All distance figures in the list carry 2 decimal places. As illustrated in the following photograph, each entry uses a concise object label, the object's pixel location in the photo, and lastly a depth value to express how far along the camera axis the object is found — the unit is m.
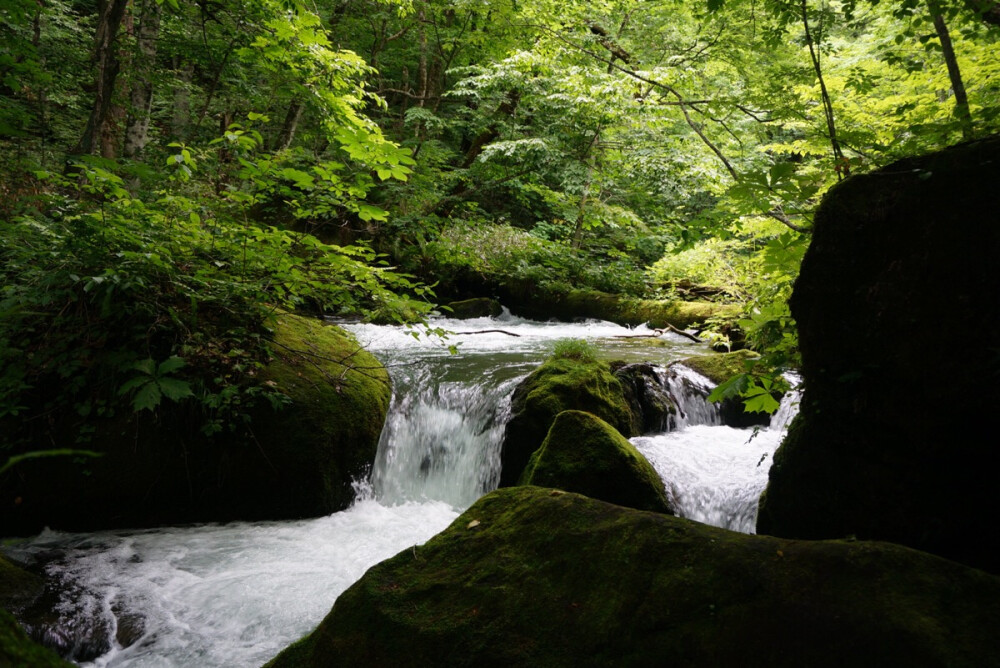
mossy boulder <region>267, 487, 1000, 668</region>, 1.57
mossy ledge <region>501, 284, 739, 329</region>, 11.22
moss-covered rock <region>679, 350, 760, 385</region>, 6.78
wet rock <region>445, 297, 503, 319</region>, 12.53
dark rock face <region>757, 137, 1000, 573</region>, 2.27
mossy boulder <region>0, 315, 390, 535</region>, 4.01
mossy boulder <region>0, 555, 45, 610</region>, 3.07
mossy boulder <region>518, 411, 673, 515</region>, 4.04
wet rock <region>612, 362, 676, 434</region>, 6.22
